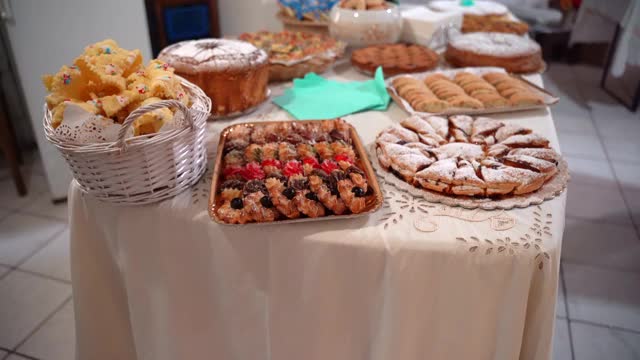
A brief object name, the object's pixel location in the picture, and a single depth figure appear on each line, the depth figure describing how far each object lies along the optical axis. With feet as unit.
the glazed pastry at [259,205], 2.54
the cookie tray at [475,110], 3.85
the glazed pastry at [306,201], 2.55
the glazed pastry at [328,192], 2.57
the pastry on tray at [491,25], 6.04
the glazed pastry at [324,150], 3.06
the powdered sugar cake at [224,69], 3.66
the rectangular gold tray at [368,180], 2.56
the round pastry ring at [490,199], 2.73
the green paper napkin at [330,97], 4.02
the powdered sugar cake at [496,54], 4.88
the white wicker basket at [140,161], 2.42
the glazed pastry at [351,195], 2.57
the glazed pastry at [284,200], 2.55
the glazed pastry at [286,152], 3.01
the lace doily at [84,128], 2.47
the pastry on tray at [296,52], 4.63
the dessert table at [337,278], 2.54
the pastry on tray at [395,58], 4.74
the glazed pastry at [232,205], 2.54
